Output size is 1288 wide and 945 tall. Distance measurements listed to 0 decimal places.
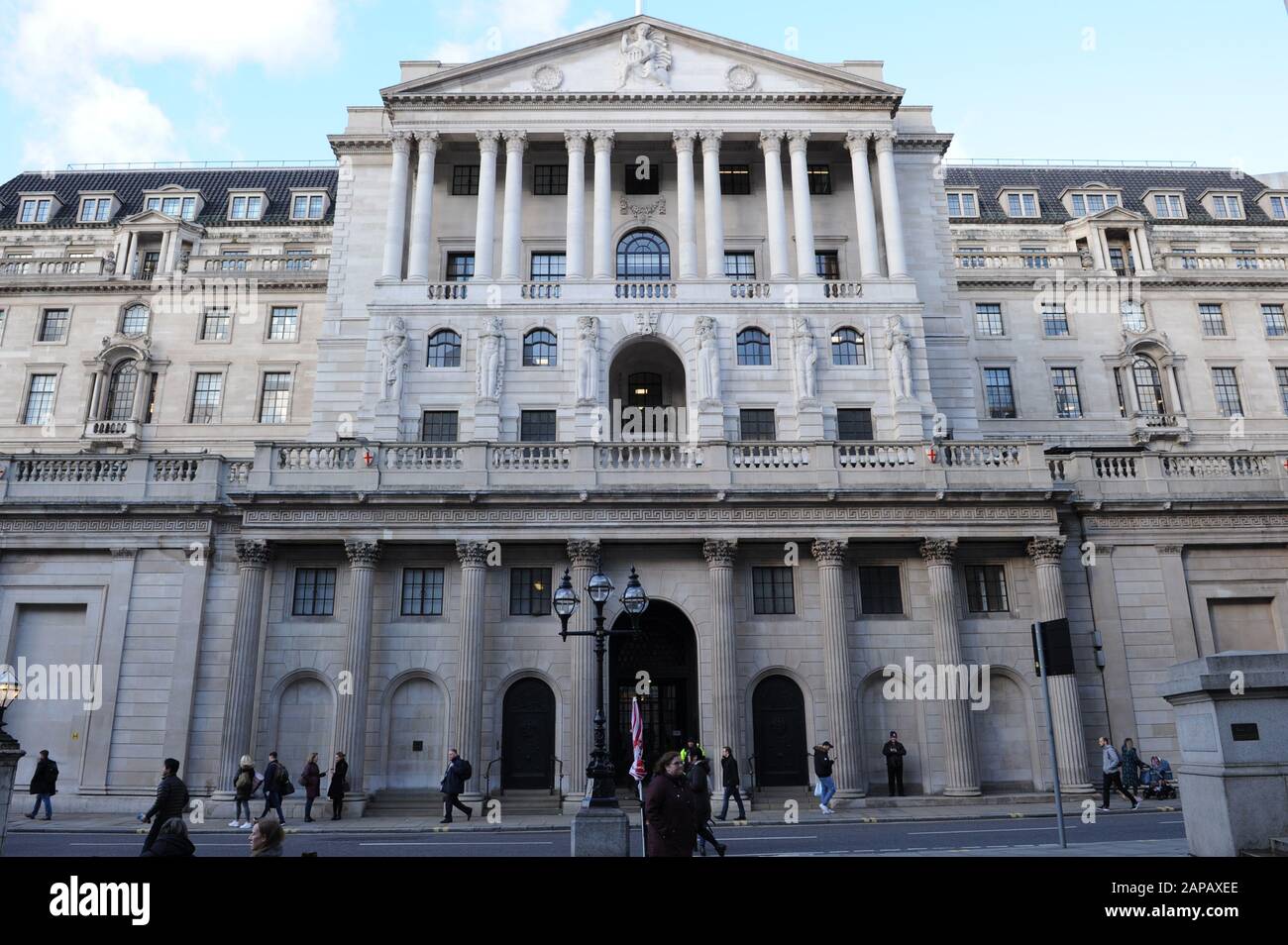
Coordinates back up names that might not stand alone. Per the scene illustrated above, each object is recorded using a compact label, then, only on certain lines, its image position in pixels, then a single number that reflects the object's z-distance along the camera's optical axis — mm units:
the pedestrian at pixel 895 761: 28516
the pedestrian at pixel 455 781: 25094
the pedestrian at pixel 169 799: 13406
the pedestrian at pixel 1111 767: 25781
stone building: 29781
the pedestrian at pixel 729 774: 24609
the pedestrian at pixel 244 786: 24578
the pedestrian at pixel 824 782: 25922
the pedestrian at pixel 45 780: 26141
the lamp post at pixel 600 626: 15461
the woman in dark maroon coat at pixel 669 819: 10930
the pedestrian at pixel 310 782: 25938
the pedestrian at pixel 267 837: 8633
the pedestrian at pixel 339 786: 26203
